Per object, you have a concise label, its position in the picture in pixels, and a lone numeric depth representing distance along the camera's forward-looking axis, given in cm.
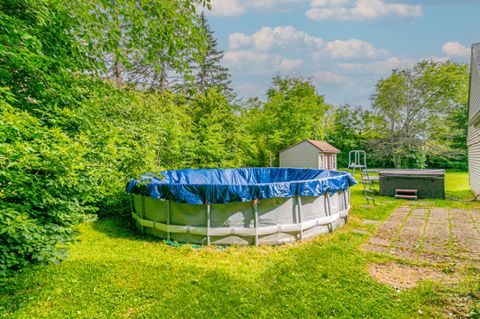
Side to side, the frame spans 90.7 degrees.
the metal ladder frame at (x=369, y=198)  733
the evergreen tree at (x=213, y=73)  2297
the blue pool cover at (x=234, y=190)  403
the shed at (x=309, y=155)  1403
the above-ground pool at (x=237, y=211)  407
